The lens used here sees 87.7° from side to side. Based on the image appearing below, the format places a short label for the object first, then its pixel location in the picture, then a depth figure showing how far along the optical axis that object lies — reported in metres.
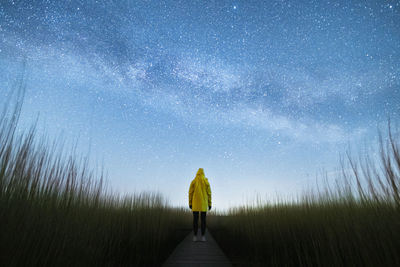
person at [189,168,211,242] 6.55
